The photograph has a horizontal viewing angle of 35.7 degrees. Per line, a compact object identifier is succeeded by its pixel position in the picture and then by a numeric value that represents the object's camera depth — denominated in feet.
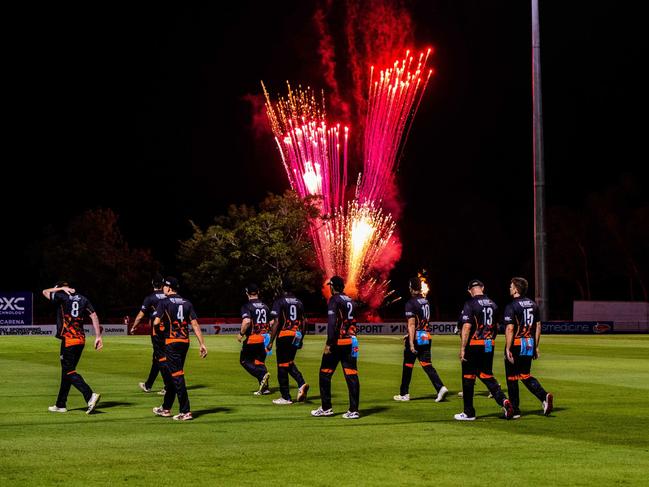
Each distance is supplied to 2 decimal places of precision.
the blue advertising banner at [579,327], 225.48
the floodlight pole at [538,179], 170.40
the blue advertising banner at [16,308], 216.74
